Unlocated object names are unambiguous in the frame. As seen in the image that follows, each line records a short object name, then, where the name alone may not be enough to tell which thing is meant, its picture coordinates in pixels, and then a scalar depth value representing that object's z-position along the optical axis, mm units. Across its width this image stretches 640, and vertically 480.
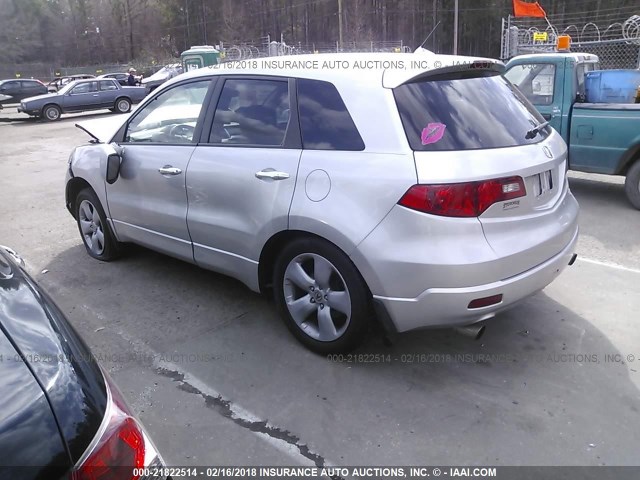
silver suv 2840
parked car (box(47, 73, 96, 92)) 32206
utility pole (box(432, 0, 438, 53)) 53031
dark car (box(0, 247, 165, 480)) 1256
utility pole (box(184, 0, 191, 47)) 75938
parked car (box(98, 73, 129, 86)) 31234
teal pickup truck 6457
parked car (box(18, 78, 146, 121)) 21281
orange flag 17105
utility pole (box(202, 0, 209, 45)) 73812
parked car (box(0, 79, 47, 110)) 27750
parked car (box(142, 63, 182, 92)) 30688
